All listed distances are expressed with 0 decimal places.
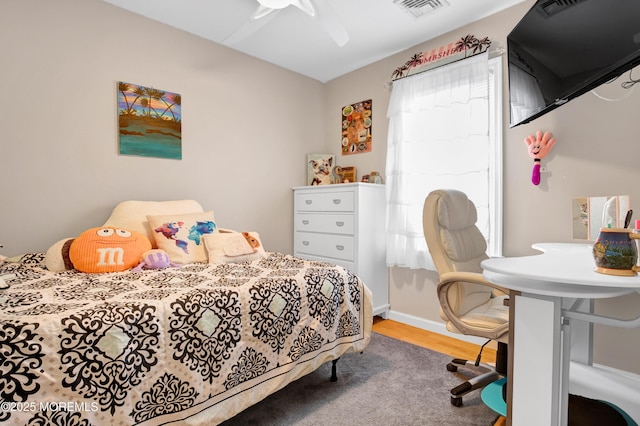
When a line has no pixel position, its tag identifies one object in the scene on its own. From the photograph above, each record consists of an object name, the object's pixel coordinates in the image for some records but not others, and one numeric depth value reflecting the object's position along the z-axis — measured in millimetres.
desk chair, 1625
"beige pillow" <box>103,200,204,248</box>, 2348
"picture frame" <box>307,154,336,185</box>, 3746
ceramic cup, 992
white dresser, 2979
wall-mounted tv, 1261
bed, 1055
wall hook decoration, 2252
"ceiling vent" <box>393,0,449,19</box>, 2404
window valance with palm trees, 2582
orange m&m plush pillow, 1884
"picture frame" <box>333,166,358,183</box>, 3551
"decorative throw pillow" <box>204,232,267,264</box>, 2242
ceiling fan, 2068
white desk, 966
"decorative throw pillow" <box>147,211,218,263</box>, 2223
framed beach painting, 2537
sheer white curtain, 2564
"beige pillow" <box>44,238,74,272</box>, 1908
